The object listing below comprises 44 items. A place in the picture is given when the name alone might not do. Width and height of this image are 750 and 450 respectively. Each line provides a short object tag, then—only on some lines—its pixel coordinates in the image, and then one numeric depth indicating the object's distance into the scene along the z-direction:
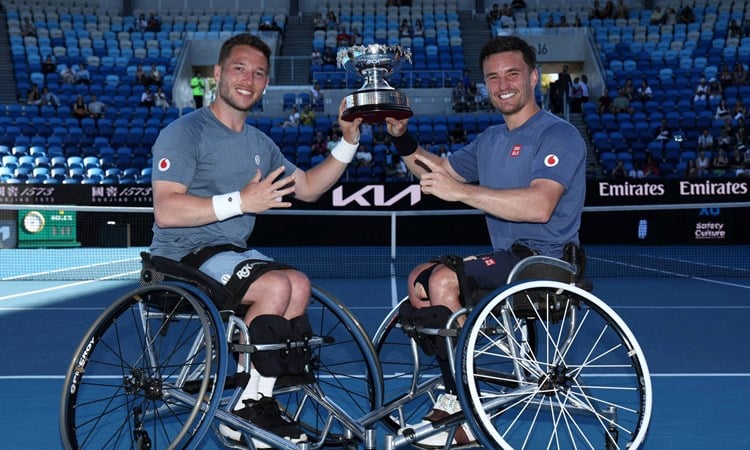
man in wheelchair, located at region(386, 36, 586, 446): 3.41
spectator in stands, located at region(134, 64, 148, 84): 24.45
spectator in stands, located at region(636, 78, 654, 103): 23.03
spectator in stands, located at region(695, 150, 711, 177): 19.00
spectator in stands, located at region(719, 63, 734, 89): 23.39
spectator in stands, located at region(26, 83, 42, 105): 23.50
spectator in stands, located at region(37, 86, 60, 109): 23.33
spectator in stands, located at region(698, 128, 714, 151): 20.00
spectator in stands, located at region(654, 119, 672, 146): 20.72
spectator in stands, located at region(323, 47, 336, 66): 24.67
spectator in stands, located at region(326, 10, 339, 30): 28.16
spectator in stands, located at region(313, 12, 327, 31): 28.06
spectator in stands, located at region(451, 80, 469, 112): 22.62
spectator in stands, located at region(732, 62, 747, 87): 23.25
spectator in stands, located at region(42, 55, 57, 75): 25.33
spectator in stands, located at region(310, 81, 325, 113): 22.73
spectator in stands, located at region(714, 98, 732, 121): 21.56
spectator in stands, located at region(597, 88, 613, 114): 22.58
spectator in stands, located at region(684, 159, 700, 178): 18.75
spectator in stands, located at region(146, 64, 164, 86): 24.22
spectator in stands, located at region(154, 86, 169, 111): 23.27
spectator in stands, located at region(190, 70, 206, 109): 22.94
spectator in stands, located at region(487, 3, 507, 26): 28.42
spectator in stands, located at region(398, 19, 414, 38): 27.09
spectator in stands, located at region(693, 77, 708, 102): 22.62
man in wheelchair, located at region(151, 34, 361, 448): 3.38
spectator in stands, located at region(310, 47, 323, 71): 24.84
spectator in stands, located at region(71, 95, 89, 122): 22.59
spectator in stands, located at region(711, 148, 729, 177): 19.06
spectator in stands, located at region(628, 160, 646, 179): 19.20
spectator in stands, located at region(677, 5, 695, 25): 28.03
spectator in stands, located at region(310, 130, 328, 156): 20.03
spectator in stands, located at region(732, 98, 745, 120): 21.27
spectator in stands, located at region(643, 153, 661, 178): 19.20
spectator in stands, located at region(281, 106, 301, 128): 21.67
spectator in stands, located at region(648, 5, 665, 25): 28.03
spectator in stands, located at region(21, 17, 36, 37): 27.25
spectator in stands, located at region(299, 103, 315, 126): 21.75
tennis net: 15.70
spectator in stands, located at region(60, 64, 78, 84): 24.72
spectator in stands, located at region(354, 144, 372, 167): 19.50
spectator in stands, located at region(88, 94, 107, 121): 22.67
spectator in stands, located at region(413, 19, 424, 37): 27.23
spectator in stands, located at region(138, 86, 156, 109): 23.16
